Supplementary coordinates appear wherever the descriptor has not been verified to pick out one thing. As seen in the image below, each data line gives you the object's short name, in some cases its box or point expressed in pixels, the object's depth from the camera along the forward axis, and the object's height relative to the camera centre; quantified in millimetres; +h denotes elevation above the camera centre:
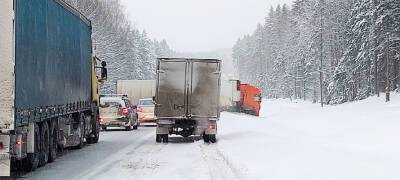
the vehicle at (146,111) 36156 -888
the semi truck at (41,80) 11180 +306
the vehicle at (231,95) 61344 +31
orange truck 61219 -435
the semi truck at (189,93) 22891 +75
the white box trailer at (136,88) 53875 +571
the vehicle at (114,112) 29855 -788
